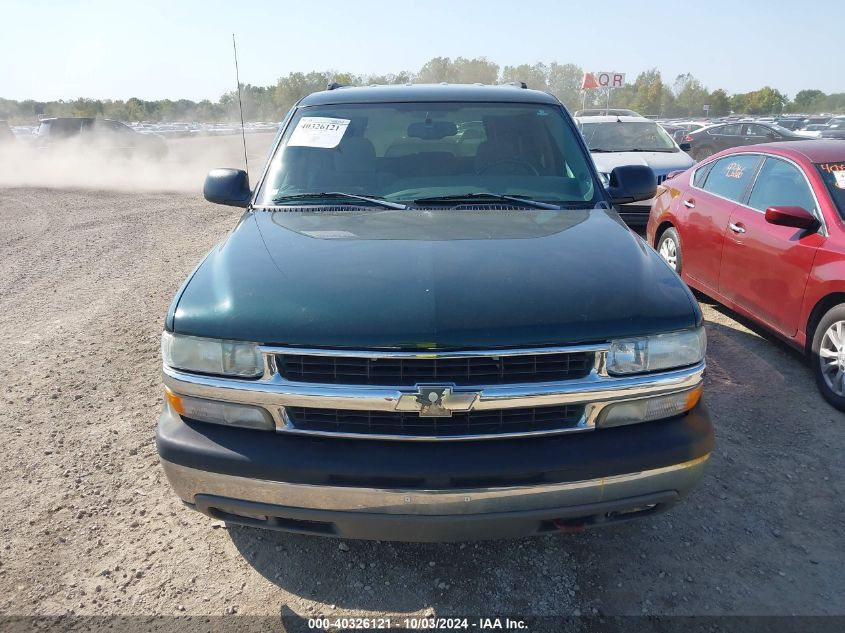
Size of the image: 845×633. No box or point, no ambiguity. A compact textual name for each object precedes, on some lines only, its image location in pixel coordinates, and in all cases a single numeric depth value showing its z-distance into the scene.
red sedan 4.28
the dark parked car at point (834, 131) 23.83
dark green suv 2.16
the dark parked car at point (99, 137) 21.48
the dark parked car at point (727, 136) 18.84
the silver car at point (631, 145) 9.90
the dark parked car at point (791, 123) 35.51
